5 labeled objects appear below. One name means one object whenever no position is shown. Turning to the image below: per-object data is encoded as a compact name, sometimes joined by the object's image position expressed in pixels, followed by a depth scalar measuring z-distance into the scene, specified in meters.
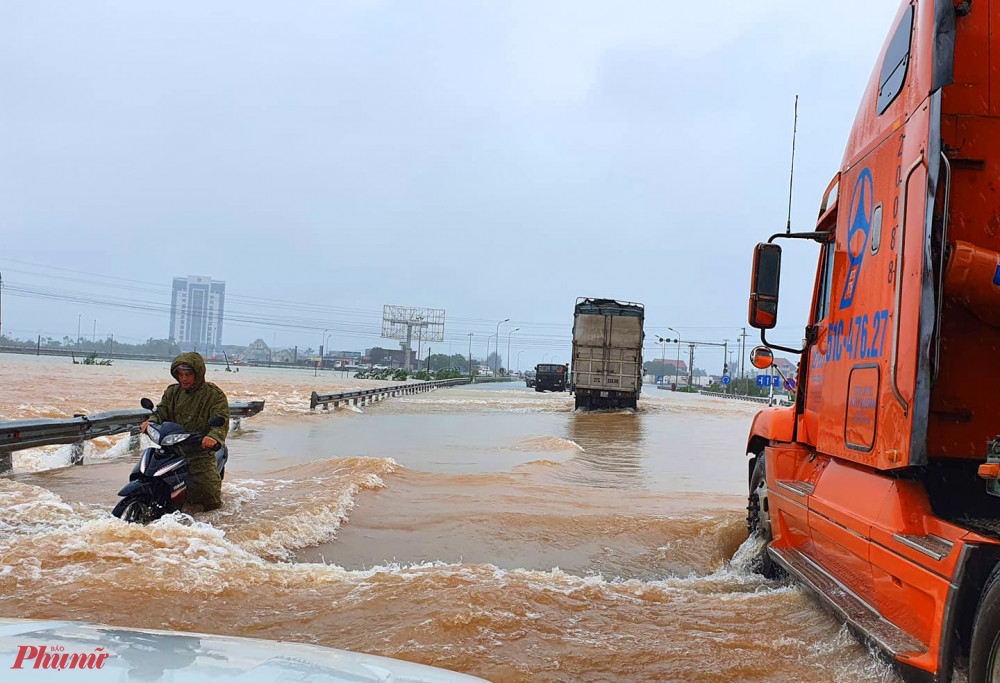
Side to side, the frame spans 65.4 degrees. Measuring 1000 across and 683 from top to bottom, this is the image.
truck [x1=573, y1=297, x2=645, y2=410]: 30.27
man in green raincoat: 6.86
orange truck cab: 3.06
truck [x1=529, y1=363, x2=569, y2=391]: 59.03
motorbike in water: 6.22
